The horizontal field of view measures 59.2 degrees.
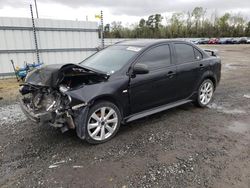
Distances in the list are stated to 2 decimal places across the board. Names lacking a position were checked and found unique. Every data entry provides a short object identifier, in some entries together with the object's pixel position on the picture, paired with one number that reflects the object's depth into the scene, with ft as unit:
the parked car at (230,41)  157.87
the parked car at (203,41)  168.97
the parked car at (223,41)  160.97
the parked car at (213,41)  162.73
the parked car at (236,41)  156.01
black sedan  10.82
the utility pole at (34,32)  29.27
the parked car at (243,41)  151.04
